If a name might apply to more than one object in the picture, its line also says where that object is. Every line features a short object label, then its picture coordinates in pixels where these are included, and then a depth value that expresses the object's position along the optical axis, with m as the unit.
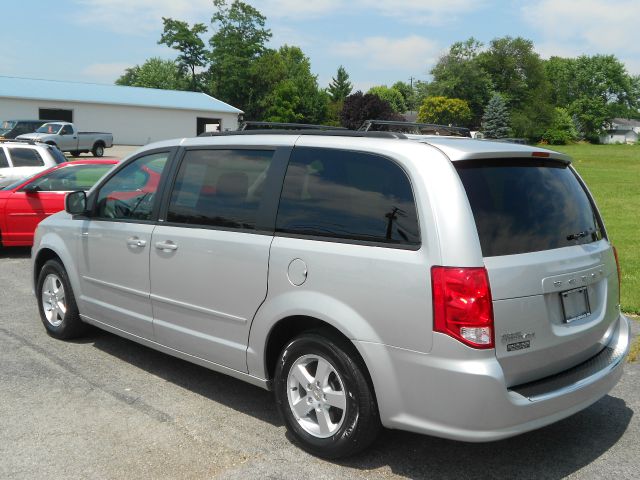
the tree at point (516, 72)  110.62
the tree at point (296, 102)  80.44
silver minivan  3.39
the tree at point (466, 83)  109.75
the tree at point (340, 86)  119.44
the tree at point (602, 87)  134.25
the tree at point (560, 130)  99.75
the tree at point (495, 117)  81.38
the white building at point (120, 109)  50.53
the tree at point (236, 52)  85.56
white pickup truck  34.06
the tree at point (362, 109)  81.03
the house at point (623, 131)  144.25
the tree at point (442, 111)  99.19
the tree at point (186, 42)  89.25
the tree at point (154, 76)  100.14
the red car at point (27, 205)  10.46
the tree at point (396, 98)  144.64
